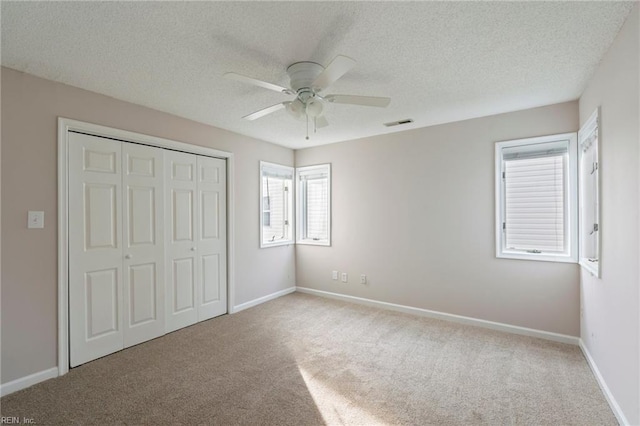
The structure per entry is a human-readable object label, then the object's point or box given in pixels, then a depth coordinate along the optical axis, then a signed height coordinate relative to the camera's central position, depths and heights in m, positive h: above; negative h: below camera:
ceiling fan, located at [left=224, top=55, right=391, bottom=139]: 2.15 +0.89
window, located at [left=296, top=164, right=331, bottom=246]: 5.00 +0.14
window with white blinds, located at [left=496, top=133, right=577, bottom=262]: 3.18 +0.14
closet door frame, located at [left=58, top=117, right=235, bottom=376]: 2.61 -0.17
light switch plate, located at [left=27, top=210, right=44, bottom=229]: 2.46 -0.05
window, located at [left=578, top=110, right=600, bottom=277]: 2.52 +0.15
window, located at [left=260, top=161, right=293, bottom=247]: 4.75 +0.13
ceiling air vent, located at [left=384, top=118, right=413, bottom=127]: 3.75 +1.12
